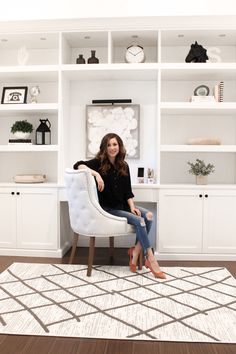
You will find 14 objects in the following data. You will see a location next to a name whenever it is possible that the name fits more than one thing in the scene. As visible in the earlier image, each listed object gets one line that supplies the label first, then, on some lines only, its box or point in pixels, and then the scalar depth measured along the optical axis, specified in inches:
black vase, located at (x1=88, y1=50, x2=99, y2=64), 153.6
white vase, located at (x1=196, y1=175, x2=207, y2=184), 150.8
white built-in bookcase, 150.3
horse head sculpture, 147.7
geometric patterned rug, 84.5
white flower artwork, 163.2
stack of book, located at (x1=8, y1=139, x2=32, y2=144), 156.7
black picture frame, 161.9
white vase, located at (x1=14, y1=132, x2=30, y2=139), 158.0
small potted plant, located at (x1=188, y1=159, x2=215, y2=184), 150.8
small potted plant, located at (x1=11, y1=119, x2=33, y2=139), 157.6
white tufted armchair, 124.0
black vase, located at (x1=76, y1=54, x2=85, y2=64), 154.8
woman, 130.8
